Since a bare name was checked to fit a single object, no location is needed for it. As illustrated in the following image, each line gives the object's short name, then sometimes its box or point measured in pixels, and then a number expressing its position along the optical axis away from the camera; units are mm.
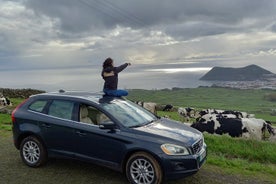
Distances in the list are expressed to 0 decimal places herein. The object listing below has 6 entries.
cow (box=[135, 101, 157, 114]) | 29744
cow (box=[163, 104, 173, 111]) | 35922
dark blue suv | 7090
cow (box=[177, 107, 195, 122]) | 28194
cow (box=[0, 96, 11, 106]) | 25416
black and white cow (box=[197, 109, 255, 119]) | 24469
